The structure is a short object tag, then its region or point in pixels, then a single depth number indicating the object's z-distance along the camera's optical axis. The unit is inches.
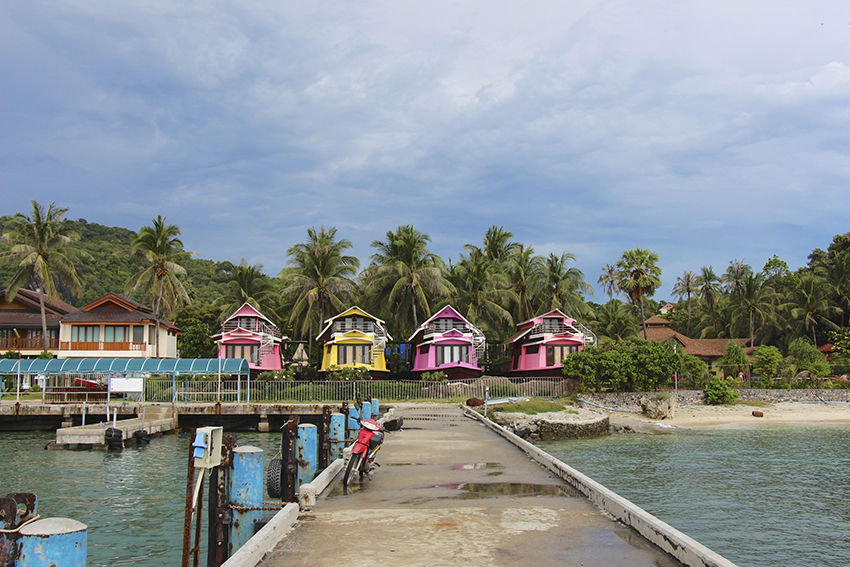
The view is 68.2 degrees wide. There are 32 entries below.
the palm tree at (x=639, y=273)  2386.8
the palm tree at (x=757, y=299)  2516.9
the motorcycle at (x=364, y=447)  428.9
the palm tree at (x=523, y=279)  2304.4
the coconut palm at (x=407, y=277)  2074.3
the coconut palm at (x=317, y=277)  2100.1
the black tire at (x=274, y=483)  452.1
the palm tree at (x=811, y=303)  2373.3
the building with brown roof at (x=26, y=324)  2139.5
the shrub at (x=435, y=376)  1697.7
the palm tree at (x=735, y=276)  2834.6
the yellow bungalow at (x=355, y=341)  1875.0
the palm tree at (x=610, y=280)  3235.7
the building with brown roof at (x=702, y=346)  2583.7
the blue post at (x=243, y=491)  309.1
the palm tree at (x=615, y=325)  2549.2
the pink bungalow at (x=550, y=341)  1888.5
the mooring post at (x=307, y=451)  461.3
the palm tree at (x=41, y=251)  2042.3
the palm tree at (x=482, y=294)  2153.1
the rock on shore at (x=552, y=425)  1229.1
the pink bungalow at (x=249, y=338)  1908.2
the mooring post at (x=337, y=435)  560.7
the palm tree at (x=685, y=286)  3398.1
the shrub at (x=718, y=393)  1740.9
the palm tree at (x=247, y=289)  2228.1
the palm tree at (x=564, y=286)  2252.7
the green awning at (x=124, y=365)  1395.2
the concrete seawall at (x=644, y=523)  237.6
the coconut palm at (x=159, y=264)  2142.0
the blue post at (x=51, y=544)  180.2
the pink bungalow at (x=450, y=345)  1859.0
